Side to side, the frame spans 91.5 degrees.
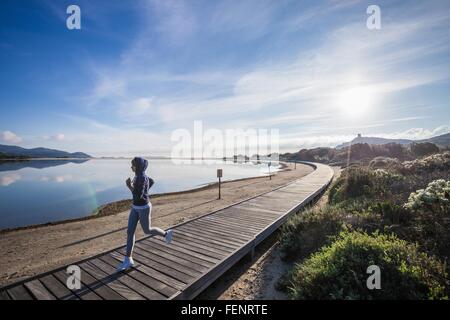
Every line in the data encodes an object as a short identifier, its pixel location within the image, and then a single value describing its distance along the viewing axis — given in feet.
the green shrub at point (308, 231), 19.38
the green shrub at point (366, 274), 11.19
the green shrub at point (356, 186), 33.88
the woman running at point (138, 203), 14.89
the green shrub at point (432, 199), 19.51
